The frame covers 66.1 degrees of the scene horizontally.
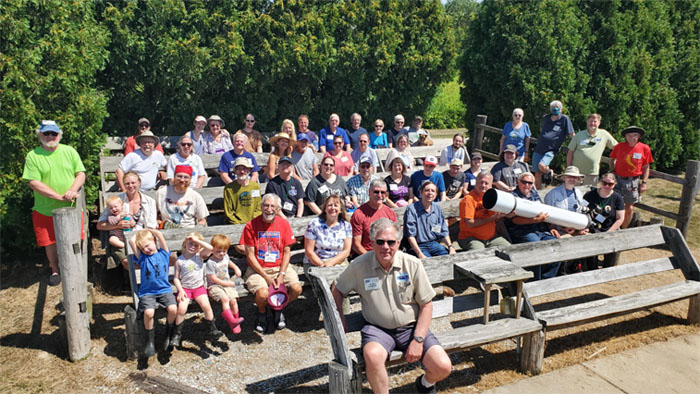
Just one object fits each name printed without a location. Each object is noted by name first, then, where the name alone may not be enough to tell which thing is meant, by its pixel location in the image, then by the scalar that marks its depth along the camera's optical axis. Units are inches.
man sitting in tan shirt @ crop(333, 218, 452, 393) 170.1
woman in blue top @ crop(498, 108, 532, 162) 395.5
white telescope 246.1
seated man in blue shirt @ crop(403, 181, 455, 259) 251.9
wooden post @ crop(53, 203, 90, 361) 199.2
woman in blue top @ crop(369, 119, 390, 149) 402.2
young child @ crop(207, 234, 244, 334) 211.2
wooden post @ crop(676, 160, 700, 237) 340.2
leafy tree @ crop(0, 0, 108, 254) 269.7
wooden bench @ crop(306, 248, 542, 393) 167.2
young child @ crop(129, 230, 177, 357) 201.2
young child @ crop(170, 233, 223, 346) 206.3
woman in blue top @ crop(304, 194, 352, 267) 229.5
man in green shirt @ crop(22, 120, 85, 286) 245.0
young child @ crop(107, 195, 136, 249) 235.9
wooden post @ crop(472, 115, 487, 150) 485.9
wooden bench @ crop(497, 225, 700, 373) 208.4
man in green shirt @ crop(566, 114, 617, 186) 357.7
